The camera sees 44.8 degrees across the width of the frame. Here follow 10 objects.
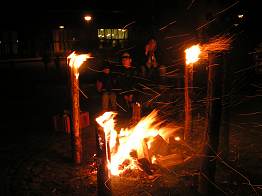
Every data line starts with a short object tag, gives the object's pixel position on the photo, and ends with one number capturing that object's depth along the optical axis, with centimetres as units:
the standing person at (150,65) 1201
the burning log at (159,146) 715
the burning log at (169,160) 666
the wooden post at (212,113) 484
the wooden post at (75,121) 661
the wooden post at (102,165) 471
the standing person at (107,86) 962
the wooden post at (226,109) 586
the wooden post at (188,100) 780
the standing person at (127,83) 993
